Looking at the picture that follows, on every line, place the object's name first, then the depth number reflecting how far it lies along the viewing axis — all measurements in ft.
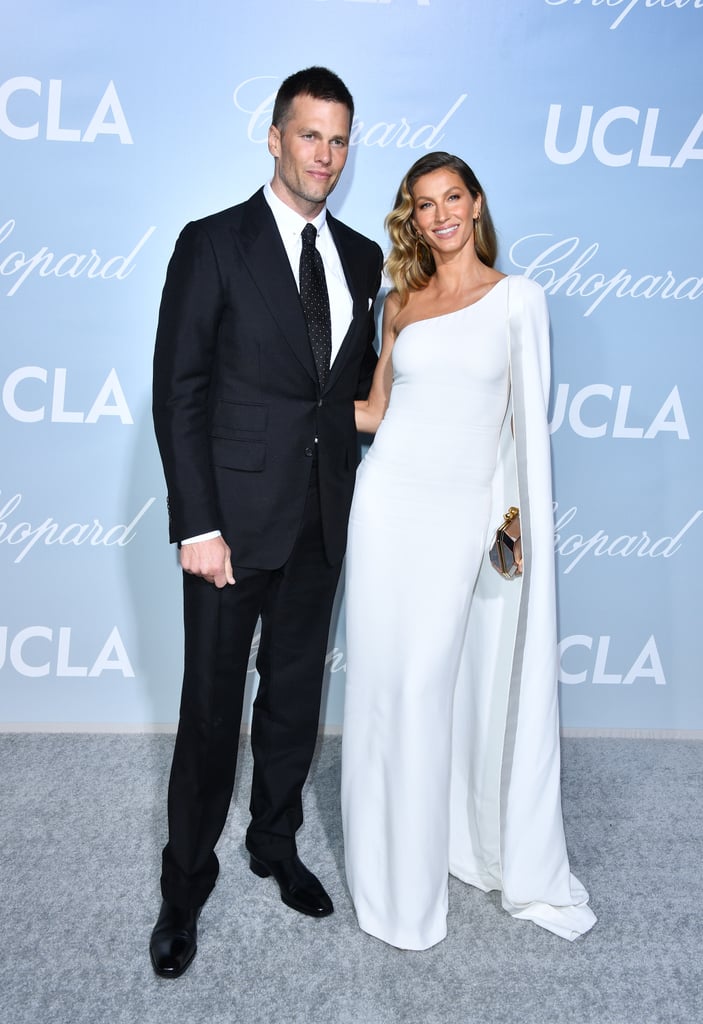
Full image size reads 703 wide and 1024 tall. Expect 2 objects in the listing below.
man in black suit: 6.73
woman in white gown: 7.15
